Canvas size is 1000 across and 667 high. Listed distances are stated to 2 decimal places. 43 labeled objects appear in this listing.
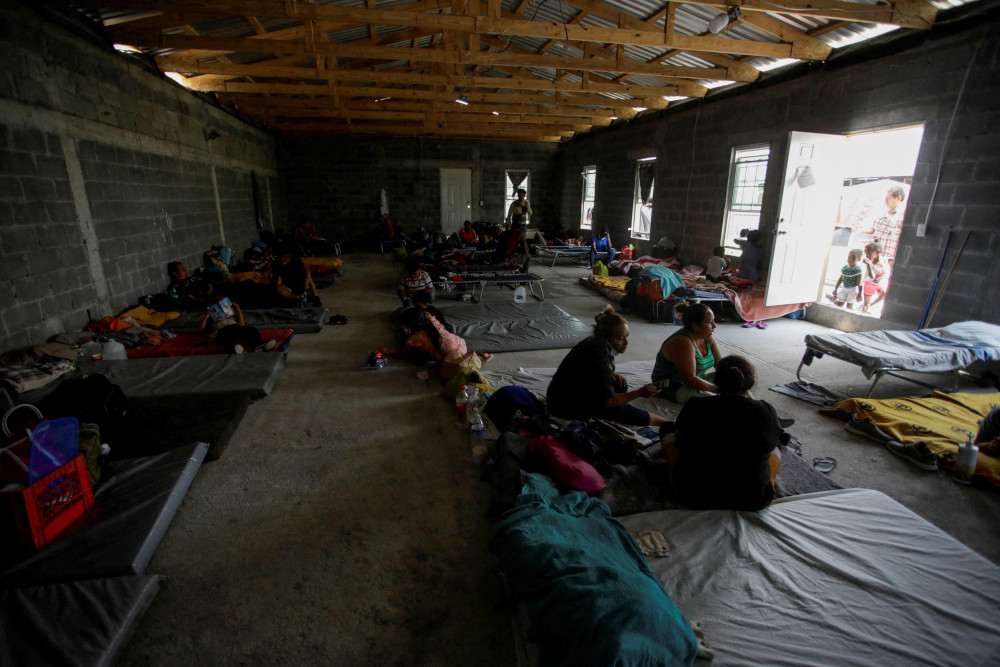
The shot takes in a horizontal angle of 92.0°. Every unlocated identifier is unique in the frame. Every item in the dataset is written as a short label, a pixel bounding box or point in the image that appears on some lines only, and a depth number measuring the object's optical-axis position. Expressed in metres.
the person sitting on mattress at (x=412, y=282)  6.66
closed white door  15.20
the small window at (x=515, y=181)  15.66
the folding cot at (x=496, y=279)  7.63
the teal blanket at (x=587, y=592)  1.44
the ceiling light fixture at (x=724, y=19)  4.77
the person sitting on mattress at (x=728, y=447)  2.18
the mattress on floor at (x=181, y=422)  3.04
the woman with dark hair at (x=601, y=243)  11.05
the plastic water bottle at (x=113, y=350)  4.51
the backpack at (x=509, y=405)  3.38
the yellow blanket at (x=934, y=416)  3.22
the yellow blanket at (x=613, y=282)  8.29
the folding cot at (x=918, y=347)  3.99
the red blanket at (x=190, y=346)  4.87
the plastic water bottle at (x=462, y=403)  3.71
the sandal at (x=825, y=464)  3.05
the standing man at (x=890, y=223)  7.05
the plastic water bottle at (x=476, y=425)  3.38
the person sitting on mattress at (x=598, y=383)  3.05
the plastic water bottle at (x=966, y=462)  2.87
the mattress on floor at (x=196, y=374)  3.91
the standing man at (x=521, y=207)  11.08
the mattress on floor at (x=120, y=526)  2.03
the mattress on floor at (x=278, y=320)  5.87
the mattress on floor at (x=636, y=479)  2.51
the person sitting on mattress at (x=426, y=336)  4.69
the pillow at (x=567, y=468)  2.49
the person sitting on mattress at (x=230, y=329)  4.78
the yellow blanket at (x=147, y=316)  5.73
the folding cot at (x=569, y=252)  11.51
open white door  6.14
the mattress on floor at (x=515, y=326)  5.46
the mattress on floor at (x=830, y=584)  1.75
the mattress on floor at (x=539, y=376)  4.23
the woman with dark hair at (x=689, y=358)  3.40
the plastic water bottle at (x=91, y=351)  4.54
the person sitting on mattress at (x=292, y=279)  6.89
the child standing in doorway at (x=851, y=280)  6.53
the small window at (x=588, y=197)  13.73
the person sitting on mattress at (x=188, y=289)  6.79
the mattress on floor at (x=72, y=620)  1.69
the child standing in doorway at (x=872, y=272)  6.68
